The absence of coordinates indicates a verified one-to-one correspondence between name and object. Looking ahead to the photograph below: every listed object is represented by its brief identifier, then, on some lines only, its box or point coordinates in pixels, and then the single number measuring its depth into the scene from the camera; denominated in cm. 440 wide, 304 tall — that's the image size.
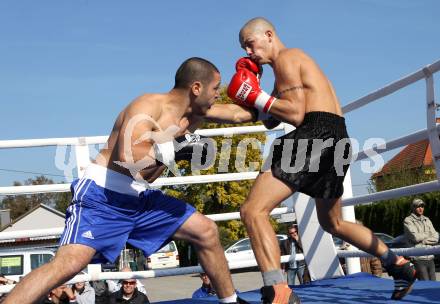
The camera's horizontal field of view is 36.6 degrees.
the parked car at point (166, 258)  2198
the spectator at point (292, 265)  706
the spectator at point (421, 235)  689
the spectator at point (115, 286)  611
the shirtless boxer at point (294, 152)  315
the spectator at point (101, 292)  584
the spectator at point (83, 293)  570
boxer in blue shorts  307
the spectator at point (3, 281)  668
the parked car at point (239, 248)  1931
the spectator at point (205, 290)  542
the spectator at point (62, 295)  557
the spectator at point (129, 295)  555
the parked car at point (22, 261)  1171
